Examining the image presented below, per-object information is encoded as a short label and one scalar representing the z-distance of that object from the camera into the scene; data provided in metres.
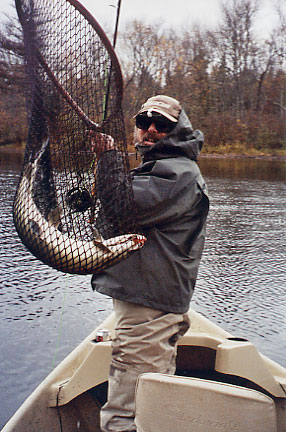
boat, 2.15
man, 2.66
